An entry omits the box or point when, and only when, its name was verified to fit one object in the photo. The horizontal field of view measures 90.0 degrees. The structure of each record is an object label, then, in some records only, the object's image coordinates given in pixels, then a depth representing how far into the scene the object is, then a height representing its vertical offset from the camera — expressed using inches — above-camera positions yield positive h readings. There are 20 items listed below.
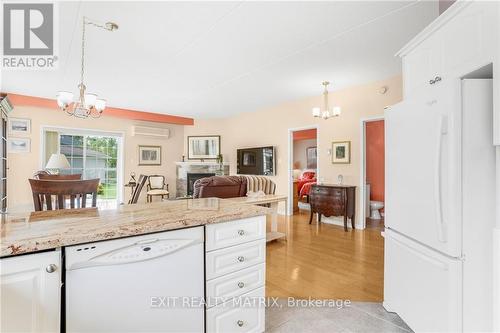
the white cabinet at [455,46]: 52.2 +30.4
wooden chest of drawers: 175.9 -24.1
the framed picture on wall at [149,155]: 280.3 +13.8
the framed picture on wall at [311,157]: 368.4 +15.4
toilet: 206.4 -34.7
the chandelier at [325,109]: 172.9 +42.4
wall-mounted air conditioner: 273.1 +40.3
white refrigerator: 52.0 -8.3
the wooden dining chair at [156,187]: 270.7 -22.6
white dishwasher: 40.4 -21.1
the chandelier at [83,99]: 101.7 +29.9
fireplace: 296.9 -11.8
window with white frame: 236.4 +13.0
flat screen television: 246.2 +6.2
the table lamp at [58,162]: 183.0 +3.6
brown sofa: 144.6 -12.1
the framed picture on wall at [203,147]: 305.6 +24.7
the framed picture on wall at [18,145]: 206.1 +18.3
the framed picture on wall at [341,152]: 187.3 +11.7
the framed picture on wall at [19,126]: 207.3 +34.8
